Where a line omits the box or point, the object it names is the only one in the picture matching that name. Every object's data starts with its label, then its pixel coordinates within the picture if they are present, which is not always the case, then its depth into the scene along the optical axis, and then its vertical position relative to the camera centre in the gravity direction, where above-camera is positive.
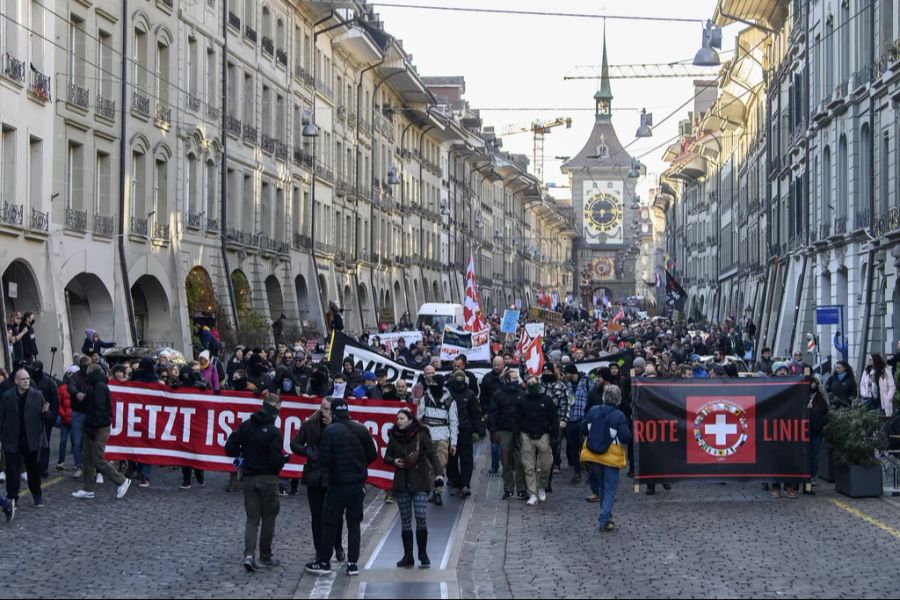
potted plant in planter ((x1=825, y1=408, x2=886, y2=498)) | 18.11 -1.65
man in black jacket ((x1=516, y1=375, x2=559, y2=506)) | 18.23 -1.43
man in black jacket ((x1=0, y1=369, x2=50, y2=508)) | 16.30 -1.28
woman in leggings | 13.18 -1.42
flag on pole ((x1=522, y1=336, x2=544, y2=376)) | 26.43 -0.76
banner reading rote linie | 18.20 -1.42
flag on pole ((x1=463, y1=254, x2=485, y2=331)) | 35.53 +0.20
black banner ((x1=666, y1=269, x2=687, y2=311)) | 53.41 +0.83
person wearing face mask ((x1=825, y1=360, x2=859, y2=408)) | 21.97 -1.01
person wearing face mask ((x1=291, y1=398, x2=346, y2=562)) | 12.98 -1.37
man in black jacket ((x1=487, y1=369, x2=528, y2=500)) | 18.94 -1.44
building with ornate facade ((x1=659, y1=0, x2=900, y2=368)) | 31.89 +4.20
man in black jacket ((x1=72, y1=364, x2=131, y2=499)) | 18.08 -1.54
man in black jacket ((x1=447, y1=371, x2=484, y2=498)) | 19.00 -1.48
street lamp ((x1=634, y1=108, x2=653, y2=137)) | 46.62 +6.39
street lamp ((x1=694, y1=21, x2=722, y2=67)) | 31.67 +5.90
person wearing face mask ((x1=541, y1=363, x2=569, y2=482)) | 20.55 -1.07
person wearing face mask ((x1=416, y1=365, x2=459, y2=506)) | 18.31 -1.26
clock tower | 187.88 +11.75
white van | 57.16 +0.04
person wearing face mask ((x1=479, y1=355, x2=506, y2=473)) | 21.64 -1.09
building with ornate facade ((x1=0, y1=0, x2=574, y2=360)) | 29.19 +4.09
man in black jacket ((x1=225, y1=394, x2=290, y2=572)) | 13.09 -1.40
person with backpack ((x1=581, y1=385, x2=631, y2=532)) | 15.53 -1.26
